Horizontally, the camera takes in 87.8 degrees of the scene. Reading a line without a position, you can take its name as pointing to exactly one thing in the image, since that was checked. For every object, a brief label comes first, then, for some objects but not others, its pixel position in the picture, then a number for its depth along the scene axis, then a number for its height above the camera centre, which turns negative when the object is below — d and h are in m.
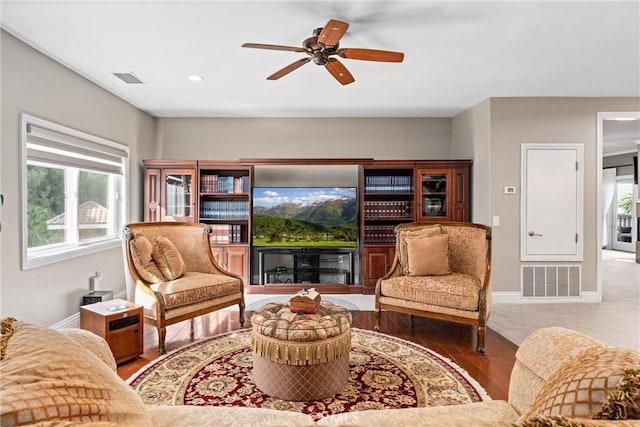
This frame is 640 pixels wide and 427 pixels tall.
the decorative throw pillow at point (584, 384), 0.72 -0.39
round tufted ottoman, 2.05 -0.89
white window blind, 2.97 +0.65
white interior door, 4.31 +0.24
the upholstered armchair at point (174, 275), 2.87 -0.61
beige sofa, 0.66 -0.43
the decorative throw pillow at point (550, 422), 0.58 -0.37
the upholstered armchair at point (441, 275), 2.96 -0.60
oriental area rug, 2.08 -1.17
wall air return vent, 4.34 -0.85
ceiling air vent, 3.52 +1.48
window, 2.98 +0.23
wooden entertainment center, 4.81 +0.14
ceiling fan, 2.18 +1.19
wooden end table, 2.52 -0.87
